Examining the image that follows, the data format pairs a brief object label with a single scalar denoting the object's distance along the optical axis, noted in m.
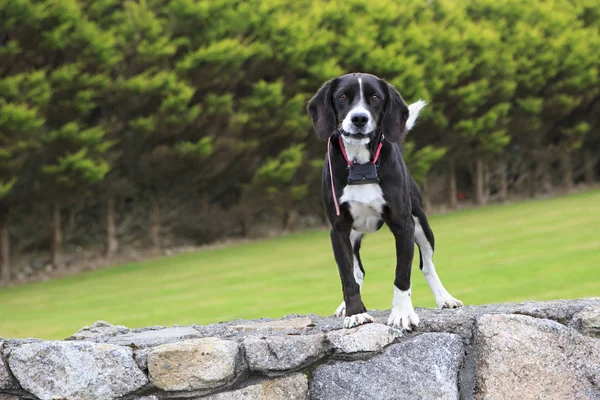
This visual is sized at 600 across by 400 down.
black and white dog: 8.12
